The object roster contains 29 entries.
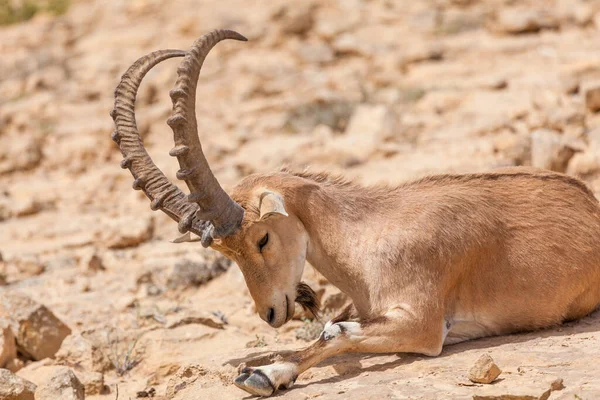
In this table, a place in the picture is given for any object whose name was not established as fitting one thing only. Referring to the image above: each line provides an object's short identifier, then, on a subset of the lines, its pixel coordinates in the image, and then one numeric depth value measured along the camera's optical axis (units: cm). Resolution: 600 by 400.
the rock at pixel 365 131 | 2834
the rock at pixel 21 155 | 3309
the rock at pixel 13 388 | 1263
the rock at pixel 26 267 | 2214
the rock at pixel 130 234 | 2372
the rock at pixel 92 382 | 1406
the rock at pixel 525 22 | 3853
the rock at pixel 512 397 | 962
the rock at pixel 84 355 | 1506
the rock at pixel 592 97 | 2584
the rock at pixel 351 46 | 4053
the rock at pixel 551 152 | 2159
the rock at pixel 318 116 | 3287
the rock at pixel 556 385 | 993
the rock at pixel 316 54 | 4044
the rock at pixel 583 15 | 3809
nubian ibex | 1220
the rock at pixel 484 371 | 1041
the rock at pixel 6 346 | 1502
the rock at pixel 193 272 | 1956
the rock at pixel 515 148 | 2245
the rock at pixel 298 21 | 4331
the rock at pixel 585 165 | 2102
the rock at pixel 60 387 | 1244
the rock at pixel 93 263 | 2177
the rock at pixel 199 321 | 1625
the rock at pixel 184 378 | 1256
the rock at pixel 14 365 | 1527
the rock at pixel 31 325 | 1559
